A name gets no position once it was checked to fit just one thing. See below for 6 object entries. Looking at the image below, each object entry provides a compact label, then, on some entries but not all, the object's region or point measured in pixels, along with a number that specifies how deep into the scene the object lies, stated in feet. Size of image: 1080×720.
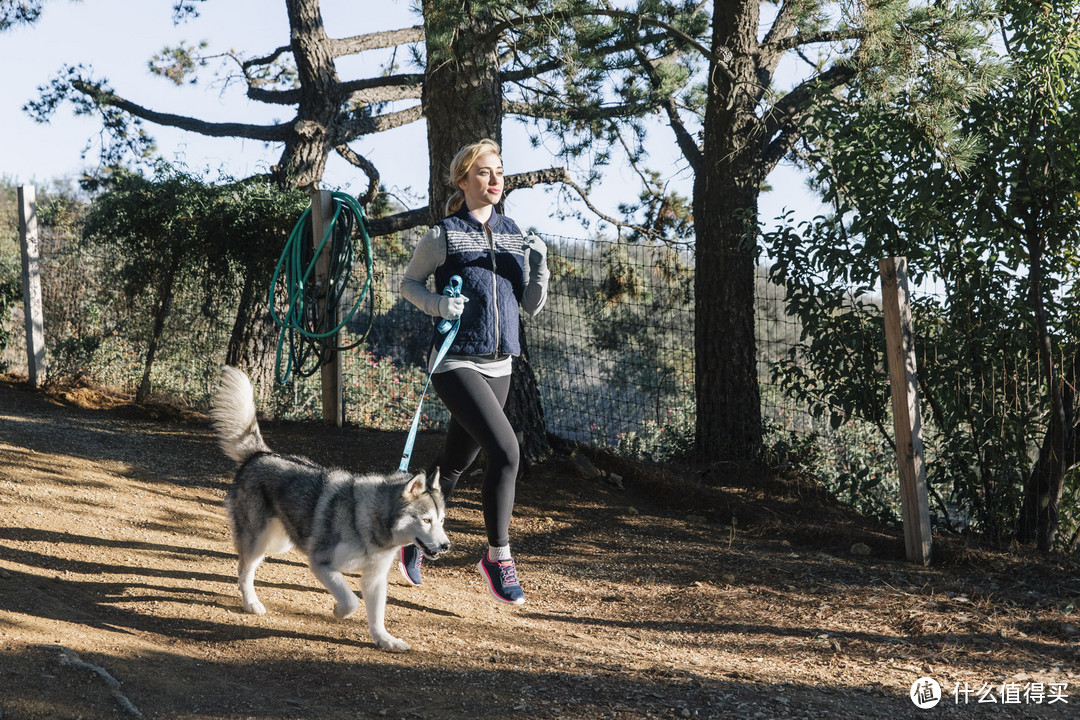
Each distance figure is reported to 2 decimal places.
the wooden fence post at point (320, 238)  25.02
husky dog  12.35
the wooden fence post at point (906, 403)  18.10
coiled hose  23.67
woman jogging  13.82
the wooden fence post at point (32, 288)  31.58
